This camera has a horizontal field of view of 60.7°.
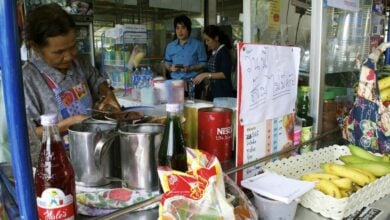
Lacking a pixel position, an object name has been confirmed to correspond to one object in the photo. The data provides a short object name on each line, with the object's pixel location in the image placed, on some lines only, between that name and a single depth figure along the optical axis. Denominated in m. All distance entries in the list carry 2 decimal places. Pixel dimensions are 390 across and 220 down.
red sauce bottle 0.63
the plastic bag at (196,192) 0.62
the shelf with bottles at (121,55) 2.79
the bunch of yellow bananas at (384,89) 1.28
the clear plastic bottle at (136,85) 2.03
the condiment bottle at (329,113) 1.40
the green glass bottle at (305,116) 1.25
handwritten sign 0.94
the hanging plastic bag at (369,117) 1.22
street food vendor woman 1.20
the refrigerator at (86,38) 3.69
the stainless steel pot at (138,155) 0.77
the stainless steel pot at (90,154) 0.77
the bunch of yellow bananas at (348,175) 0.91
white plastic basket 0.84
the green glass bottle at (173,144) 0.80
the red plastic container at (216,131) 0.98
